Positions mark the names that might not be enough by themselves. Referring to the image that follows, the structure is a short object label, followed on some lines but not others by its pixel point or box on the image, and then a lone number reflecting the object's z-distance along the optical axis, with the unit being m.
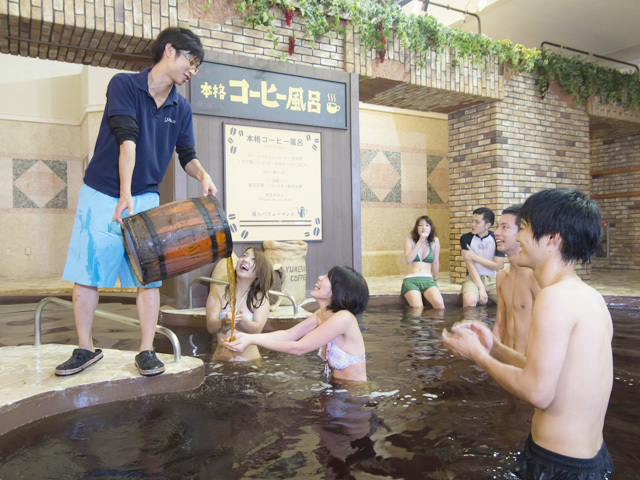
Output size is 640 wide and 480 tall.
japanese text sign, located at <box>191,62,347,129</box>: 5.96
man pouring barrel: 2.79
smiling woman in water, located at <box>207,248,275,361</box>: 3.95
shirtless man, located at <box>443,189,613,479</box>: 1.62
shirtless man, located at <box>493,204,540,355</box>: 3.27
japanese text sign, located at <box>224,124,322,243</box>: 6.20
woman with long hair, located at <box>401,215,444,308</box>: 6.77
